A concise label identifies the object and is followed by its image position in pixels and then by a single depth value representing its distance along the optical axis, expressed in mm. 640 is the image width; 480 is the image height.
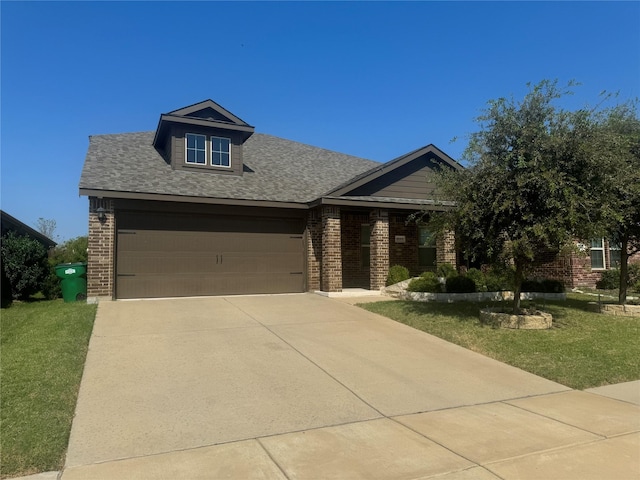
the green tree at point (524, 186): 8078
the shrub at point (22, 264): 12664
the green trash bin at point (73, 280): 12098
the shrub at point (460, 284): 12602
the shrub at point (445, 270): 13873
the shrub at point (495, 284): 13305
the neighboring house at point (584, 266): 16625
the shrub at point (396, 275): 13820
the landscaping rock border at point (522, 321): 8773
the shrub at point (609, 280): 15961
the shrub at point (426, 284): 12617
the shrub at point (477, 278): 13156
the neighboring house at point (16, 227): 13227
